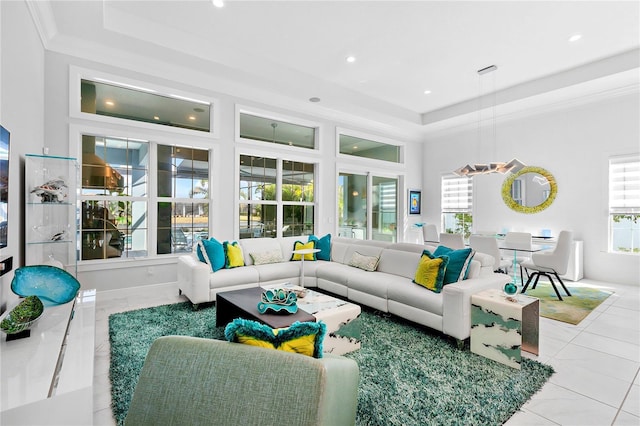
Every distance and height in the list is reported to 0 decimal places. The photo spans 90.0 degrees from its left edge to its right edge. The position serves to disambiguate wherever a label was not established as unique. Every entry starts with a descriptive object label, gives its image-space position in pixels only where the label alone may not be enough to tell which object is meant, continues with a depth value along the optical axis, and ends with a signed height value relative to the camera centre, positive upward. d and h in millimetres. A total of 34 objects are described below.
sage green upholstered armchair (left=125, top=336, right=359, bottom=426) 1006 -579
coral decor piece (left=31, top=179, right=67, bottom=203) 3127 +183
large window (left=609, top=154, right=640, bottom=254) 5336 +170
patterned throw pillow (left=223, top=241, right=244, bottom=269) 4309 -607
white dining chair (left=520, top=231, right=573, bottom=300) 4465 -653
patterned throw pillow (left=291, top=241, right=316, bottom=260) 4832 -545
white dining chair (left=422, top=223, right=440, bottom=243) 6484 -436
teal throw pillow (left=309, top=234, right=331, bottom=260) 5031 -572
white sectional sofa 2881 -797
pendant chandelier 4977 +741
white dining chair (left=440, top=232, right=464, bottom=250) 5207 -459
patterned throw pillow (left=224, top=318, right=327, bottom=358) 1221 -487
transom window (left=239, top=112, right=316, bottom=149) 5723 +1525
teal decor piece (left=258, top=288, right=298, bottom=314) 2678 -785
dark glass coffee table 2529 -860
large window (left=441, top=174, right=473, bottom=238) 7617 +214
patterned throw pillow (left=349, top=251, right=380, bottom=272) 4264 -679
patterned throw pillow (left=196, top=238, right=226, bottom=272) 4109 -556
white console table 1301 -790
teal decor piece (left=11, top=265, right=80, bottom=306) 2217 -541
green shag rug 1935 -1194
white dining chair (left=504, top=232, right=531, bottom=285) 5285 -501
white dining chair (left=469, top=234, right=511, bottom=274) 4949 -546
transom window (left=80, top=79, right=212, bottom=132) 4344 +1555
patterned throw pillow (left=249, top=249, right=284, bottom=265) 4570 -665
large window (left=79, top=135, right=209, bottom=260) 4383 +189
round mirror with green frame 6242 +473
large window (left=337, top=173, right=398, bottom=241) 7160 +131
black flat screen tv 2297 +188
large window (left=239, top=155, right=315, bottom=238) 5754 +269
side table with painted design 2498 -929
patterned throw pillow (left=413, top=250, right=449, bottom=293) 3188 -610
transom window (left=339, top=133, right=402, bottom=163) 7091 +1499
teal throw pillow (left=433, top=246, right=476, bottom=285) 3146 -527
